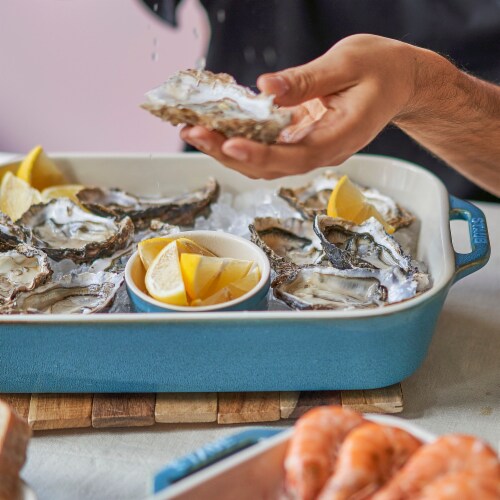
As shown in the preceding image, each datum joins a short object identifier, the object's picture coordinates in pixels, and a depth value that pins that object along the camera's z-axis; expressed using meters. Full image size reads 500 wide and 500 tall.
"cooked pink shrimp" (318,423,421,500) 0.73
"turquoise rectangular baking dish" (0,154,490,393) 1.10
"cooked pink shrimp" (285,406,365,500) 0.75
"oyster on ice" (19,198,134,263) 1.52
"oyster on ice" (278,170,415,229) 1.55
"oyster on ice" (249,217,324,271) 1.45
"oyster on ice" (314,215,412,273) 1.34
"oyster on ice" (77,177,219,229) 1.56
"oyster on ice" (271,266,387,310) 1.26
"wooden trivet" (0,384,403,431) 1.16
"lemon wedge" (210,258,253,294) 1.25
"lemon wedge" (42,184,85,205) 1.63
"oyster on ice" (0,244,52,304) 1.32
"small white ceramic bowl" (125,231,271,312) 1.16
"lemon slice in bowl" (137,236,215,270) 1.29
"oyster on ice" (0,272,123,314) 1.26
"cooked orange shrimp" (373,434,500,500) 0.72
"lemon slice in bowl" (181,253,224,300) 1.21
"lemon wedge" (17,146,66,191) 1.66
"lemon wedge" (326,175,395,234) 1.49
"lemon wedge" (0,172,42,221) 1.60
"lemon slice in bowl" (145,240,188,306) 1.19
